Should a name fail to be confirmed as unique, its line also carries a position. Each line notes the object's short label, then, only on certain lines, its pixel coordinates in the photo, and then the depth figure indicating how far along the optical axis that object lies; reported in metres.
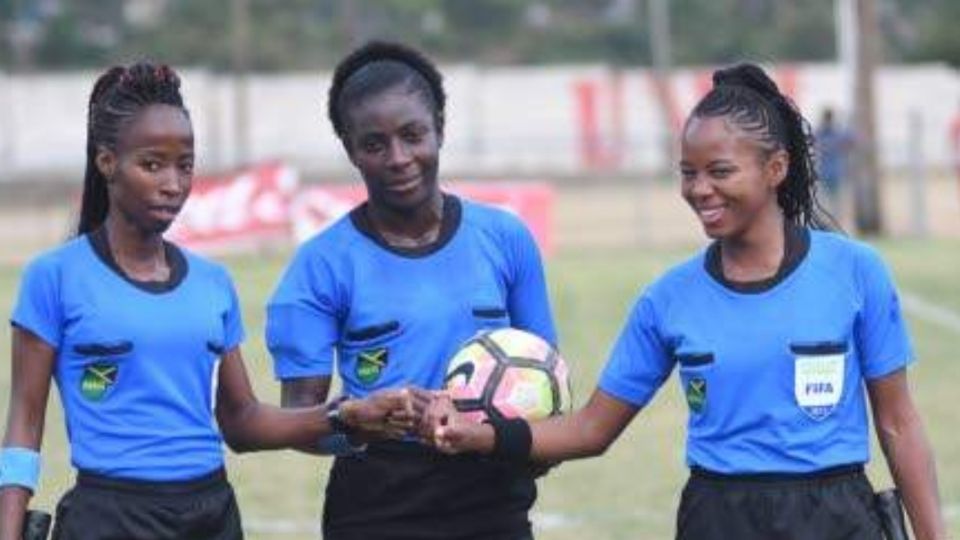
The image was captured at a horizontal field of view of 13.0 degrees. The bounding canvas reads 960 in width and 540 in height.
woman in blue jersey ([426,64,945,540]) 9.13
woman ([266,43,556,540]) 9.93
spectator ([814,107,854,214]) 56.56
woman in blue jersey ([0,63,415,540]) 9.49
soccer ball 9.63
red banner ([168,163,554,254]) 49.94
